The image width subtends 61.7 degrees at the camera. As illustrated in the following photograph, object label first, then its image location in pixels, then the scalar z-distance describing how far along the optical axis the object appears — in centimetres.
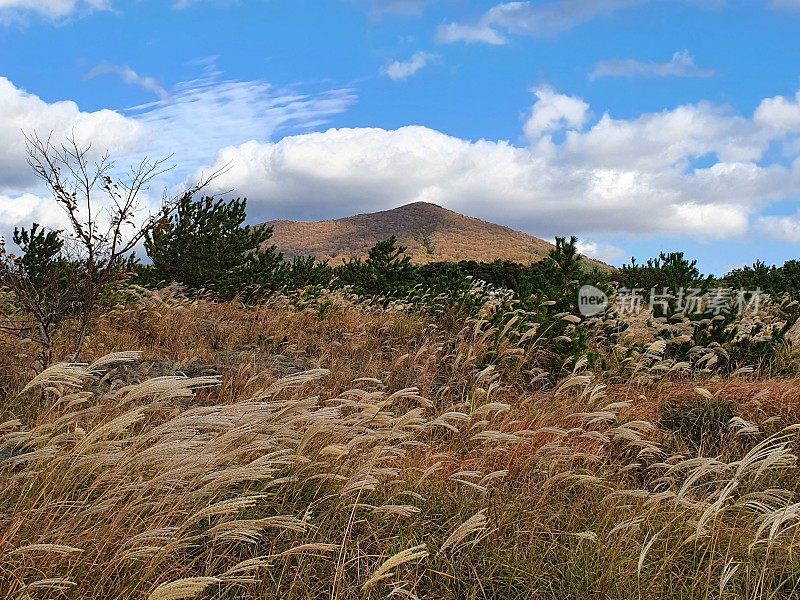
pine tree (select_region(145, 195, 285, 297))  1335
